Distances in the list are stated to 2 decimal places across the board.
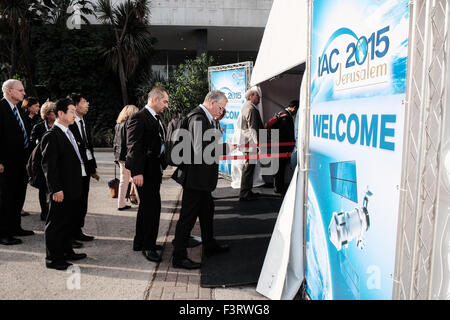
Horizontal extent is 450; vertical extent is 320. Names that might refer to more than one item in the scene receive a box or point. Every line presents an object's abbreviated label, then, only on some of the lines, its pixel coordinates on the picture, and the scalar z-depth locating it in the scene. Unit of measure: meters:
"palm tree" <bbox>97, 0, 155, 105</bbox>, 14.98
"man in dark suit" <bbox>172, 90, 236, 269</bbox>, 3.94
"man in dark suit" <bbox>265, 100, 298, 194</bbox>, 7.66
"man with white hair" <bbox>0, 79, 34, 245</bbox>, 4.86
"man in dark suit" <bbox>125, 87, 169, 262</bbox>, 4.15
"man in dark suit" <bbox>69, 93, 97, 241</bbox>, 4.86
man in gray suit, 7.00
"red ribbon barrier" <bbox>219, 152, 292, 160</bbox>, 7.02
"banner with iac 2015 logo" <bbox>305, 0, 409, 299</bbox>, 2.01
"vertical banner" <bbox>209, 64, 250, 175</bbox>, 8.45
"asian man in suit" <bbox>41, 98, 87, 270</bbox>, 3.91
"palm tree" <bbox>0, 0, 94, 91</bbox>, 14.27
